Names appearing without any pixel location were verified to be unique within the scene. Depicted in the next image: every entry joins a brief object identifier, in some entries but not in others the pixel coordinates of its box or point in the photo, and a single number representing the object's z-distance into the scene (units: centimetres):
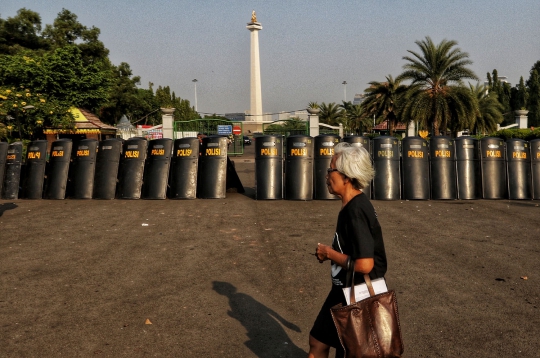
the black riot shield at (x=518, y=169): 1332
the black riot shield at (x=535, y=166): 1334
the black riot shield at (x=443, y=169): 1321
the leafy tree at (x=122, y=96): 5972
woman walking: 288
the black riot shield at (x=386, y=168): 1312
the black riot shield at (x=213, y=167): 1336
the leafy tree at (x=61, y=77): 3672
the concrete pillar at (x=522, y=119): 3672
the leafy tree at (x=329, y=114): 7531
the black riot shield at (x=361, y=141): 1324
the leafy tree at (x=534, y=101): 6575
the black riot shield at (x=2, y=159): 1389
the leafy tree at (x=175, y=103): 8019
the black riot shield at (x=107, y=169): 1352
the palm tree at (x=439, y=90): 3447
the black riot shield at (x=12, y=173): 1389
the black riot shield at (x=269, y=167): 1312
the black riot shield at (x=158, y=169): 1338
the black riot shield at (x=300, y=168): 1305
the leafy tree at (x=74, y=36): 5156
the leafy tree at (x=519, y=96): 6999
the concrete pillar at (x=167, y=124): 2944
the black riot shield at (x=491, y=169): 1330
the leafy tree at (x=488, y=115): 4698
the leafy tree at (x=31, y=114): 2555
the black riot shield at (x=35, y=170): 1380
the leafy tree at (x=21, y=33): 4722
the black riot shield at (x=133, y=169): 1344
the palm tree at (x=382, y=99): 5266
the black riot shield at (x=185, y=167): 1334
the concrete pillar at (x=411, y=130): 4441
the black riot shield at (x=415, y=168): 1316
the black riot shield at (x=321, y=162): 1306
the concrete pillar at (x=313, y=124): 2883
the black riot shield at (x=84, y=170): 1358
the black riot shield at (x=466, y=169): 1332
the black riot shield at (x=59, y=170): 1369
